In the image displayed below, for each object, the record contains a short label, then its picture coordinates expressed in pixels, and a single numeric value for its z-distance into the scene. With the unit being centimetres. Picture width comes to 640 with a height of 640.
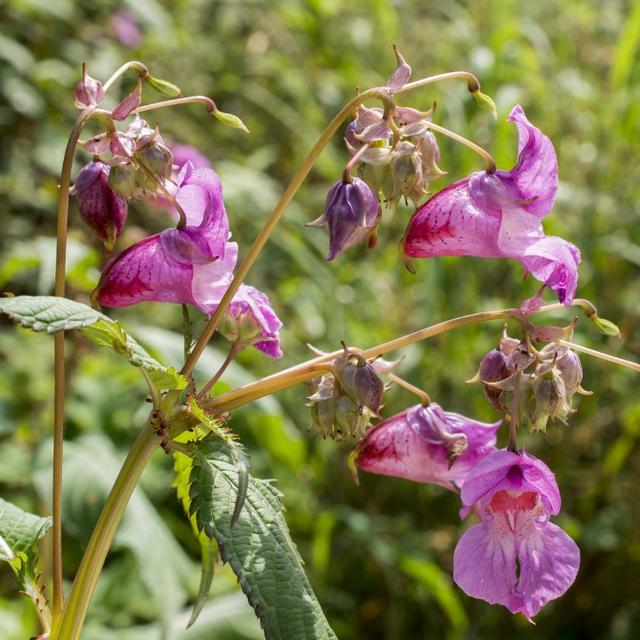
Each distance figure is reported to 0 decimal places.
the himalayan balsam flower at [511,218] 43
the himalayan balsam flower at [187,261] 44
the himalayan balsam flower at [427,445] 45
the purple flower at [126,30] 124
